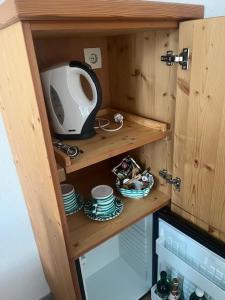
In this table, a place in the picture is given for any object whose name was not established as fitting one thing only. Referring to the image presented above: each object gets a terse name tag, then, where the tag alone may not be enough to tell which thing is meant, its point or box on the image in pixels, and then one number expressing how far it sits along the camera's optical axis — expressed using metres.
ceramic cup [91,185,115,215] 0.99
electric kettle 0.84
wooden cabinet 0.62
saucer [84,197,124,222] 1.00
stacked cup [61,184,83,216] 1.02
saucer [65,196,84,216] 1.05
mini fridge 0.97
